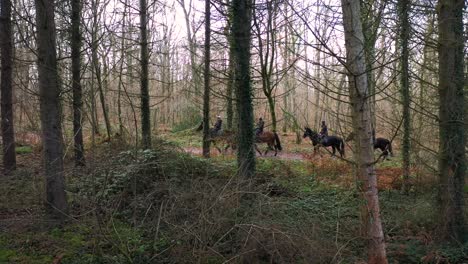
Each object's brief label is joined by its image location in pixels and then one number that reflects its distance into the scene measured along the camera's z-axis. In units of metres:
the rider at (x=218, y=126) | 17.60
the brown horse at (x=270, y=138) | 17.38
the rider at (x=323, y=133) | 16.13
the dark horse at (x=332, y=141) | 15.84
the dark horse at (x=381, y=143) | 16.03
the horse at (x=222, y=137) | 14.18
